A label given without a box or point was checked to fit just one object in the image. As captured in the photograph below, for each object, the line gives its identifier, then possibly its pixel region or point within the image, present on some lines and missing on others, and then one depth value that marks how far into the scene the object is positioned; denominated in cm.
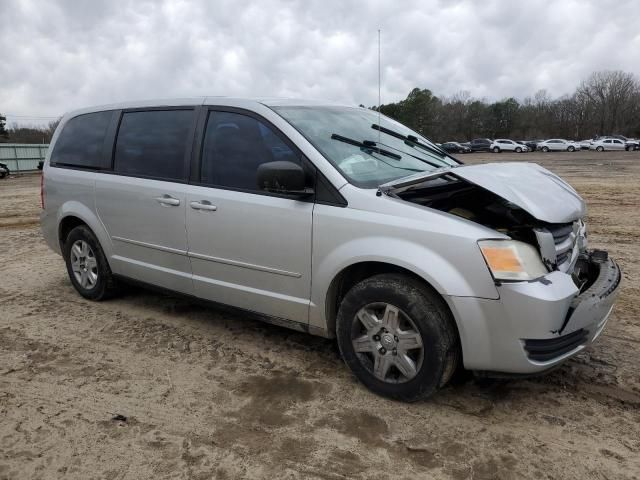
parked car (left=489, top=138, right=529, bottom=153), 5122
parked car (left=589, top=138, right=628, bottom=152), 4797
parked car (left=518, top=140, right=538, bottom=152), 5400
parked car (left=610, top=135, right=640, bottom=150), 4865
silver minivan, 279
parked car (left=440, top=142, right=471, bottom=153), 5362
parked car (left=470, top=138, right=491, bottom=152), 5277
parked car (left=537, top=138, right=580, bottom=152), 5144
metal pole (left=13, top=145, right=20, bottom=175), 2979
